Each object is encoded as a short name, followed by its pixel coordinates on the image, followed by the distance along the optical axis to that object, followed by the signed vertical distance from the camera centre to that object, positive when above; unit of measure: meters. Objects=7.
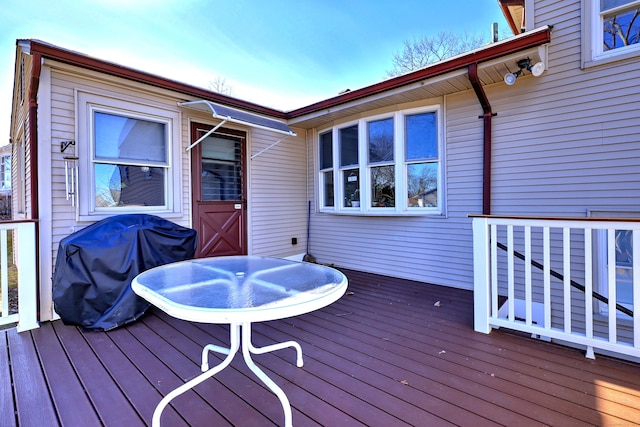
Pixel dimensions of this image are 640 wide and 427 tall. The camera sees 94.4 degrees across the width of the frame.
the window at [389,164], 4.22 +0.73
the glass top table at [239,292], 1.26 -0.41
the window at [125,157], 3.29 +0.69
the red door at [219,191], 4.30 +0.33
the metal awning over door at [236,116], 3.69 +1.32
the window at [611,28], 2.97 +1.86
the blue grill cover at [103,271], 2.66 -0.53
